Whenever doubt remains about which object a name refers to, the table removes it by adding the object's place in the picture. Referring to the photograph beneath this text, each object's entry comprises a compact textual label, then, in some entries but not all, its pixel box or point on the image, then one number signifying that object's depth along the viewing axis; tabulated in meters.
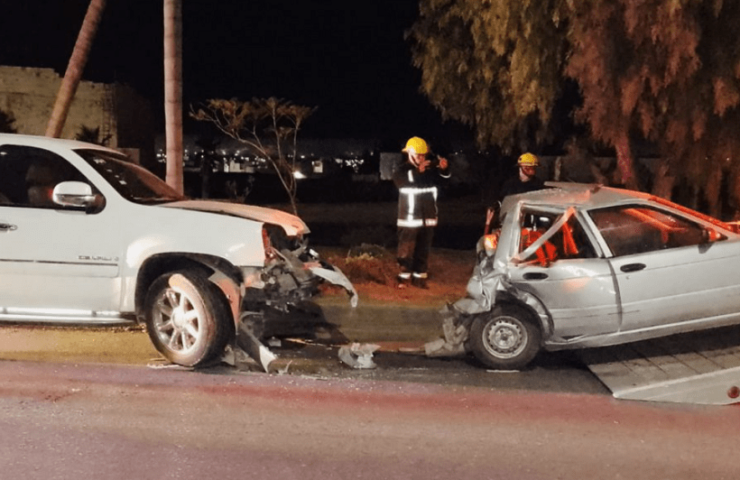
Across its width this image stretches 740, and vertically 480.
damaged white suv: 7.27
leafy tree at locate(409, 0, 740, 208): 9.11
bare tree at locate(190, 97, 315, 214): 13.12
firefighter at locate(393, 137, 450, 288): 10.22
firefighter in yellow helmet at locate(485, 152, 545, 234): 9.73
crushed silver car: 7.26
